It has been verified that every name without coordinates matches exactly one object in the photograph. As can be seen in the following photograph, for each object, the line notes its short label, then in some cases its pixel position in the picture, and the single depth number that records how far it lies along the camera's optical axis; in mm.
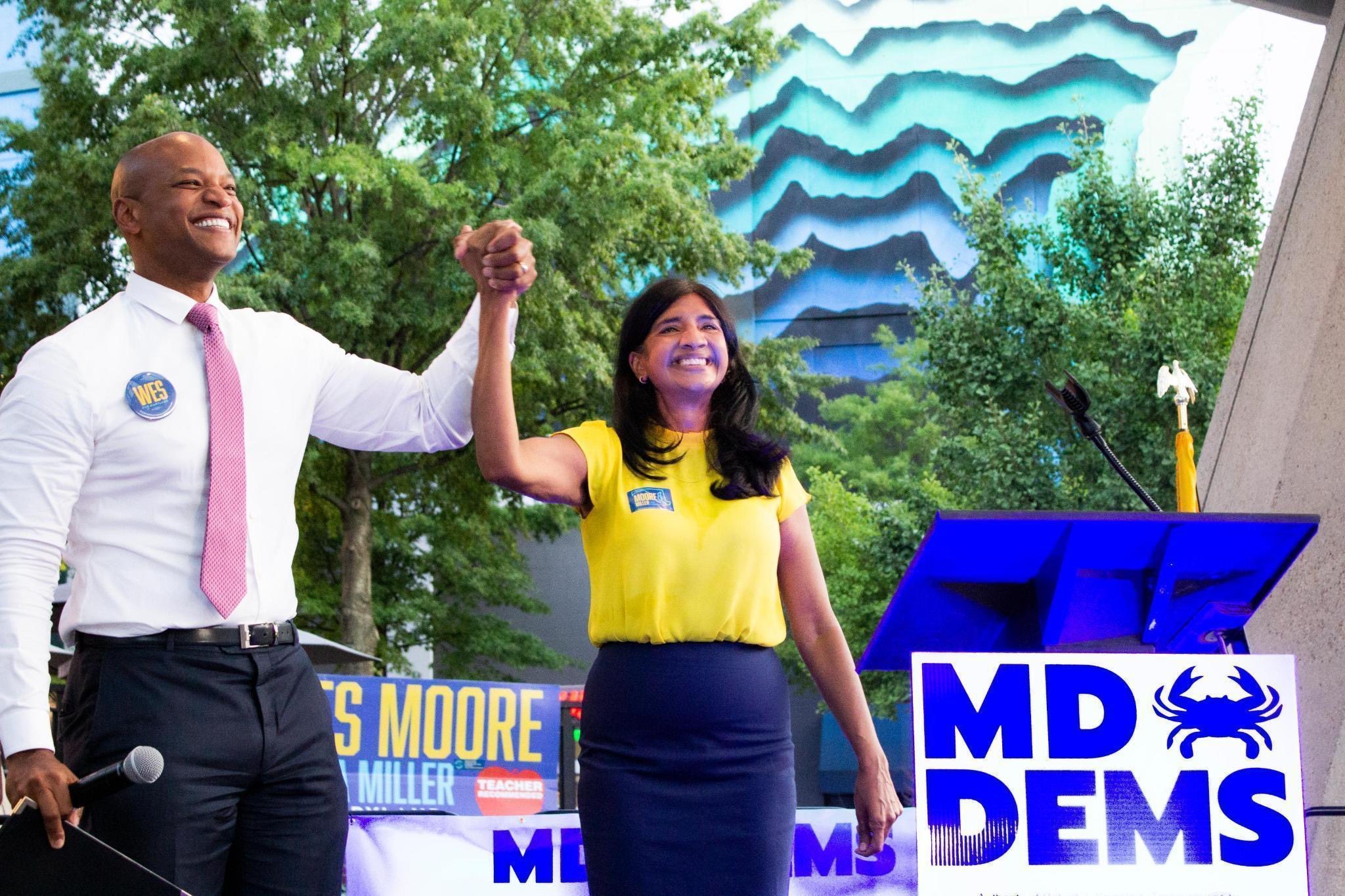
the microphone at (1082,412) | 3457
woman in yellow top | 2852
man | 2469
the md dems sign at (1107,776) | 2752
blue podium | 2914
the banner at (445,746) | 9664
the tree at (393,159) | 15961
